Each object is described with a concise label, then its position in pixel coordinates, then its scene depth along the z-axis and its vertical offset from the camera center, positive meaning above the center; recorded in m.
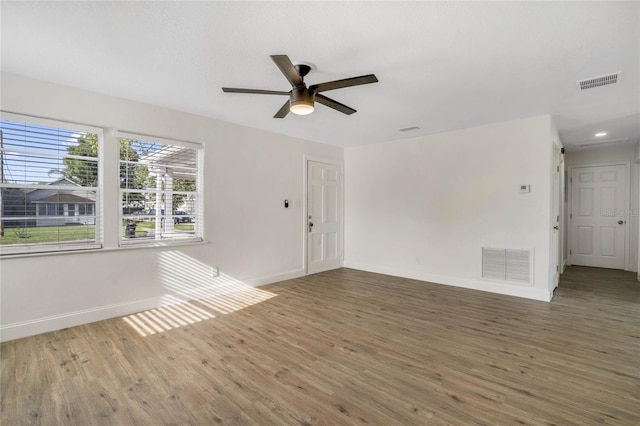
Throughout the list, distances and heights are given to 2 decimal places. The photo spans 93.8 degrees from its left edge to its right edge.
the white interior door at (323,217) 5.89 -0.12
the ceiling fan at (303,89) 2.36 +1.05
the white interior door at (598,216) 6.26 -0.12
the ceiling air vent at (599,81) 2.91 +1.31
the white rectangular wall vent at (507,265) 4.38 -0.82
